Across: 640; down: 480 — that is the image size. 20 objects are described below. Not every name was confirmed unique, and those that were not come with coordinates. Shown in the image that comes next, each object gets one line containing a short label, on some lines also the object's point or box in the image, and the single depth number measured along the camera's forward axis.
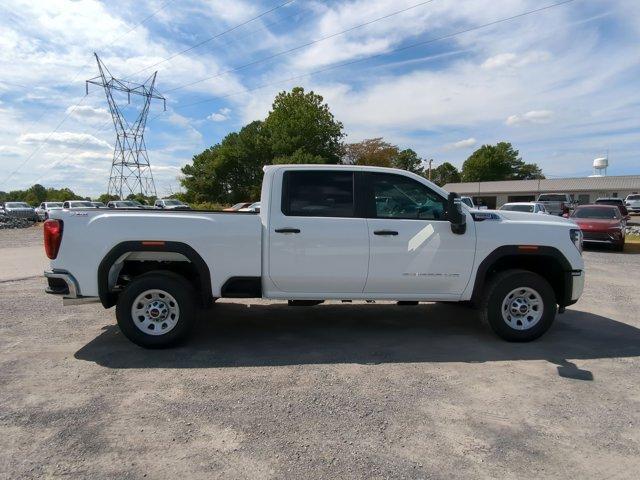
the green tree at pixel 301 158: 45.81
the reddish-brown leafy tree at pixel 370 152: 61.41
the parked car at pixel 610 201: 25.30
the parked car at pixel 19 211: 37.12
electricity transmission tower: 45.50
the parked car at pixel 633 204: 41.38
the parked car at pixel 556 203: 24.81
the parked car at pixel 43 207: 35.22
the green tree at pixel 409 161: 82.82
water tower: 72.38
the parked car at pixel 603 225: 14.77
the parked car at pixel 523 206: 17.77
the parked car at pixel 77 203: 27.56
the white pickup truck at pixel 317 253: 4.86
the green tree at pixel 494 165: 97.13
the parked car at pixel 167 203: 41.78
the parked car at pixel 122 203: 28.09
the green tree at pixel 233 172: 55.97
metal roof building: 58.13
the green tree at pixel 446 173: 107.36
